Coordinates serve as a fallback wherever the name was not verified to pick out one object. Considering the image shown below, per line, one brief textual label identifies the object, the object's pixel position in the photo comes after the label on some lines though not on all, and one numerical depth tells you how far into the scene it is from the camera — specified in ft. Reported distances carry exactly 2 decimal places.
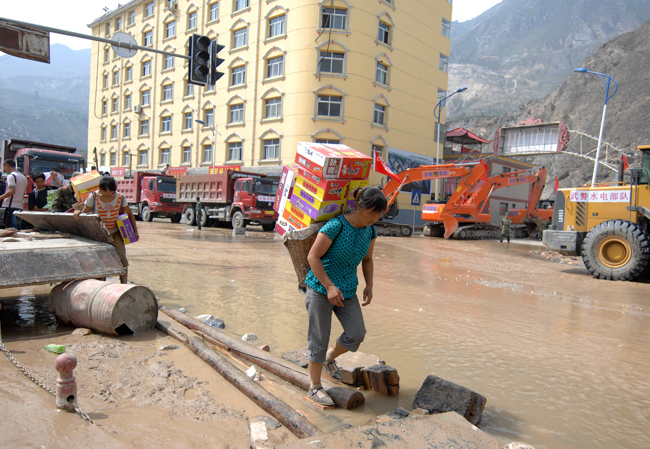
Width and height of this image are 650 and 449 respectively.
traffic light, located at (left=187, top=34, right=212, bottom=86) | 33.88
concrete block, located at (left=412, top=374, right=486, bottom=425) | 9.87
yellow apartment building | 89.10
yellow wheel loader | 32.30
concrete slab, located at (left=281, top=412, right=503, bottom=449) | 7.74
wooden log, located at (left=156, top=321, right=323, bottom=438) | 8.62
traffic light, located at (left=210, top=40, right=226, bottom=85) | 34.40
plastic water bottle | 12.71
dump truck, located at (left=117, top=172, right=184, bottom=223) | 81.37
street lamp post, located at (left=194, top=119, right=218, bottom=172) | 100.68
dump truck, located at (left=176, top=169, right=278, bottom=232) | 64.39
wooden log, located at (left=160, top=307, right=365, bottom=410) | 10.61
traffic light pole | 28.48
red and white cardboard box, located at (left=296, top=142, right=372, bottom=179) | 11.00
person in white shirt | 25.59
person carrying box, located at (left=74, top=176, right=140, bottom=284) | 17.99
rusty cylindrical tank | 14.26
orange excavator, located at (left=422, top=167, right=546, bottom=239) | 68.74
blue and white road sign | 76.54
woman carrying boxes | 10.02
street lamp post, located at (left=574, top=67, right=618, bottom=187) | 59.64
